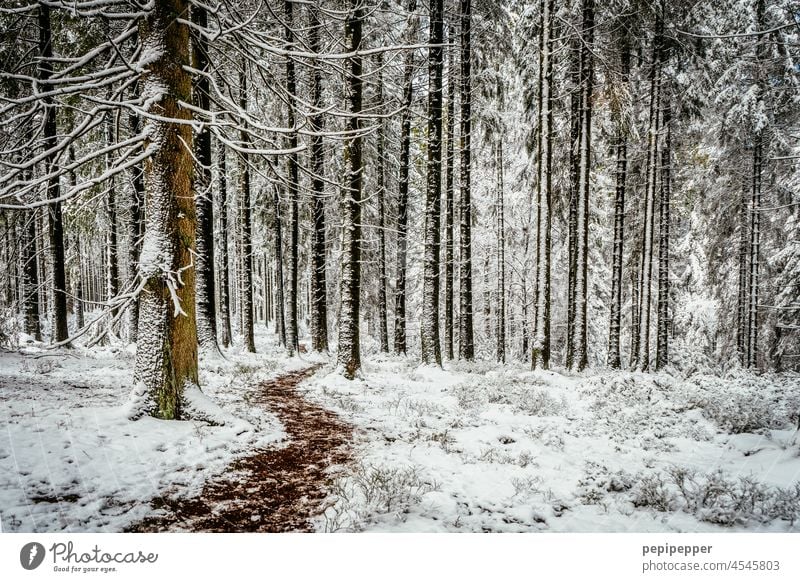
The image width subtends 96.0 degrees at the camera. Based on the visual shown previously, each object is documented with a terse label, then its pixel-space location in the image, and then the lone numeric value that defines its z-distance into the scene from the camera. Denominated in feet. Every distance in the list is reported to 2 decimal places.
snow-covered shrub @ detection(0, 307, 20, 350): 25.70
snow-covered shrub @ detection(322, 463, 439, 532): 10.18
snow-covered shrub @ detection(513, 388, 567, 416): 23.24
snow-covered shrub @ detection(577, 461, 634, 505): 12.01
